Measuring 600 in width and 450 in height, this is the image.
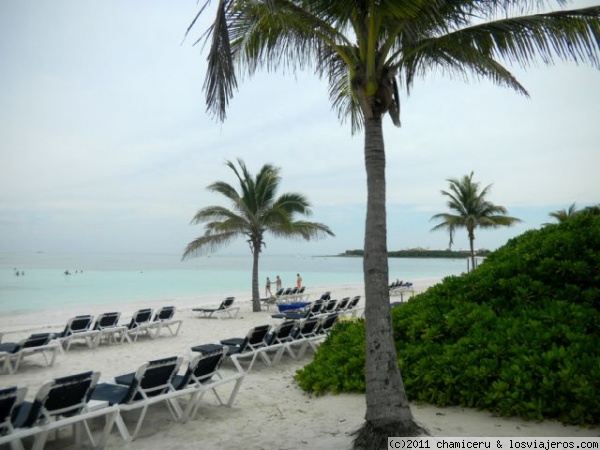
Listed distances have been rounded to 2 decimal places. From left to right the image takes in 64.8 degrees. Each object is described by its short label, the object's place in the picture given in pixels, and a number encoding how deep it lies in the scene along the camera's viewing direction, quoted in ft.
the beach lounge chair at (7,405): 12.39
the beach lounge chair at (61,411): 12.82
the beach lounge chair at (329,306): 43.05
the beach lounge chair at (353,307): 43.92
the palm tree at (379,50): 12.46
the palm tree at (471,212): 97.04
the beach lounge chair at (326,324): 29.99
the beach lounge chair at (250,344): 23.89
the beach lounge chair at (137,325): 34.48
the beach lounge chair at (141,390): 14.90
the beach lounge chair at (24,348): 25.67
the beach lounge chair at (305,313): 40.98
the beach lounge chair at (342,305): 45.29
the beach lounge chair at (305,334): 28.17
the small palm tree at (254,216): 58.70
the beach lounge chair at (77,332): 31.63
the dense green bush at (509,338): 14.74
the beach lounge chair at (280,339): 26.04
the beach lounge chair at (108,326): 32.63
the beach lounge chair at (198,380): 16.61
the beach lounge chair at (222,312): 49.62
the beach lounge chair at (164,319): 36.27
